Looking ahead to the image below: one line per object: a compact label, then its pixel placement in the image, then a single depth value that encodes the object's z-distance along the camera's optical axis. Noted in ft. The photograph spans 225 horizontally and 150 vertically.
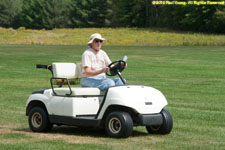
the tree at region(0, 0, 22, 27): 599.57
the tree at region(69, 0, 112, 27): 512.63
